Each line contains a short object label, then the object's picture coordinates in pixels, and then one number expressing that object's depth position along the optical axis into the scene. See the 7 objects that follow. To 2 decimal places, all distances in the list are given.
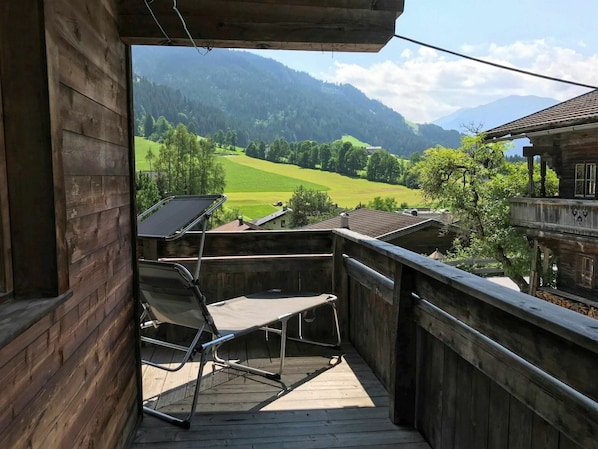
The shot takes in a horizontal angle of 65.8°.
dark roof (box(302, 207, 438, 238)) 20.16
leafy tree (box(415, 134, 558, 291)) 17.73
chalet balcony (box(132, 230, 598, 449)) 1.28
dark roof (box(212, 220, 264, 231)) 22.27
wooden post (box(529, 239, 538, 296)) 15.26
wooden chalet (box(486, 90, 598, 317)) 11.66
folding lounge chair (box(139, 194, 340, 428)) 2.54
